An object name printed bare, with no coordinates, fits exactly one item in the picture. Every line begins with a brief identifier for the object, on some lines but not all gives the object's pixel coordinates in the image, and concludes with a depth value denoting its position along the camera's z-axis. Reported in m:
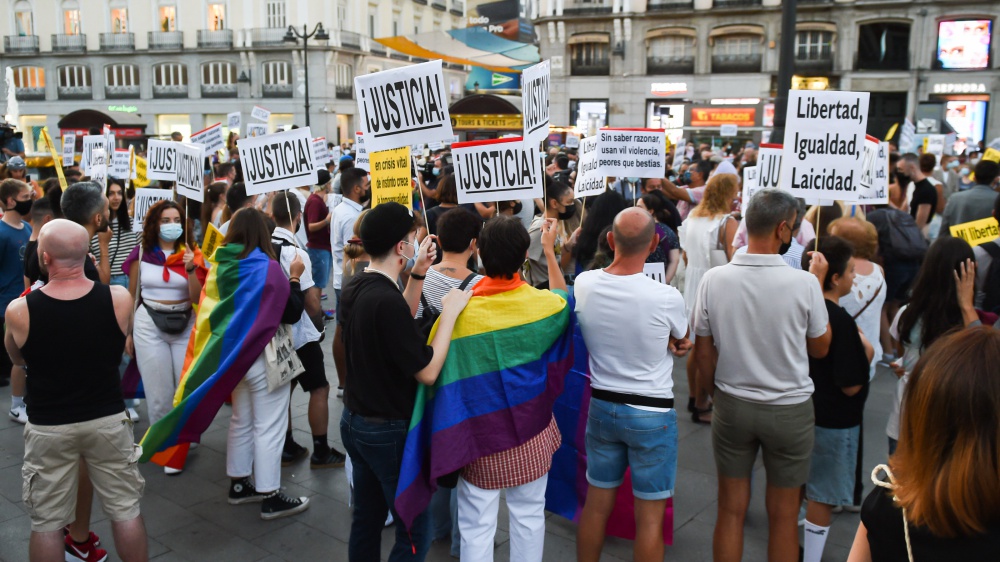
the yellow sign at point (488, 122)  28.52
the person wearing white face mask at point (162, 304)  5.34
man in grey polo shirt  3.60
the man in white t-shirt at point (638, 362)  3.56
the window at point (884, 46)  32.75
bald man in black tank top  3.48
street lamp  43.44
